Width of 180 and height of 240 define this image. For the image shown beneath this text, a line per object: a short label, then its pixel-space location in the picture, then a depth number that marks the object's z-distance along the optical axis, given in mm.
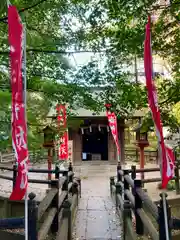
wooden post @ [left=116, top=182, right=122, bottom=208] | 4885
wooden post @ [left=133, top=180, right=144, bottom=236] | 3078
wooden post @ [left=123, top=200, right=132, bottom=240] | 3085
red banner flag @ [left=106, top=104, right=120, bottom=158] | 7598
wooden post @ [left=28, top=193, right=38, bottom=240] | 1849
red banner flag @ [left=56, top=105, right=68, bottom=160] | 4772
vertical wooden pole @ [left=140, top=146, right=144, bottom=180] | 7799
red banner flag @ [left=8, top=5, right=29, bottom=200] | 1709
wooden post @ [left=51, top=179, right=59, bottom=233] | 3330
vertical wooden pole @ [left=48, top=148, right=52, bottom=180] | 7332
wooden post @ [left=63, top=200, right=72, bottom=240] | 3069
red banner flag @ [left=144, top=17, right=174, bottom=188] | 1708
